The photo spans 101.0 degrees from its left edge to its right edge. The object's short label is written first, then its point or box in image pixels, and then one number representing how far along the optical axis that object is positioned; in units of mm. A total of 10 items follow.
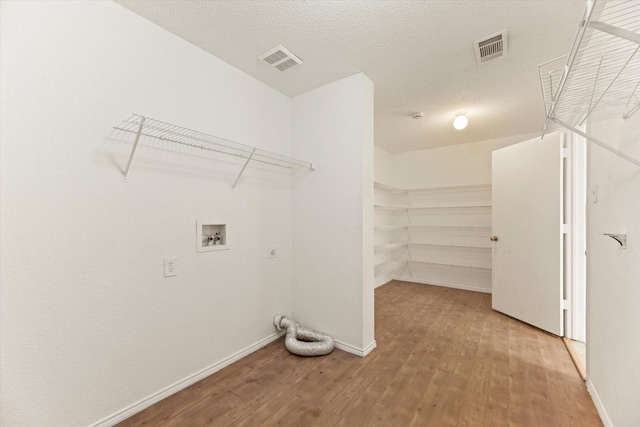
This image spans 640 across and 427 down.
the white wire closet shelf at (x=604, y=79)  979
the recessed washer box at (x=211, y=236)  1930
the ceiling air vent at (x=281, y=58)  1971
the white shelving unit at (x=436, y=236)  4289
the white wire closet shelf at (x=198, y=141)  1599
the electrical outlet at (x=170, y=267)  1744
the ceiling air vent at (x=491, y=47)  1824
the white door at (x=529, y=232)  2666
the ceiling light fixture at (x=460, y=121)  3082
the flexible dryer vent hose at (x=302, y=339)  2203
